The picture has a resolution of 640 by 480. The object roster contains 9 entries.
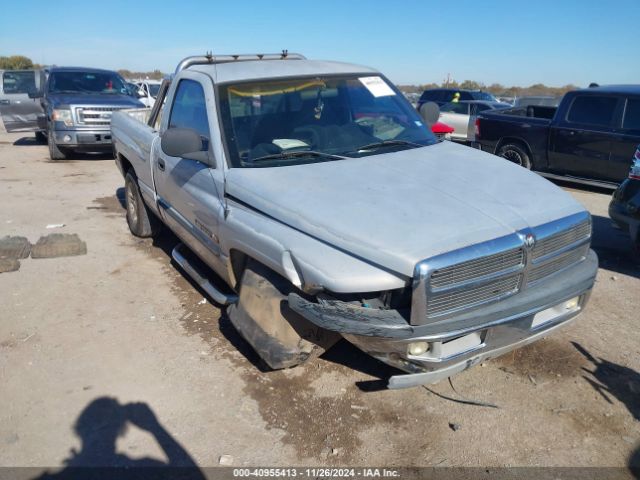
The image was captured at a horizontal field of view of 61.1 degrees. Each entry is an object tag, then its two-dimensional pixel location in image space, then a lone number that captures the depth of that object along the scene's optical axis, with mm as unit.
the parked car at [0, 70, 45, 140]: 12539
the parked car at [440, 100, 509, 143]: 15992
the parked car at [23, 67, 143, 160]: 10992
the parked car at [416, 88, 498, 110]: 18391
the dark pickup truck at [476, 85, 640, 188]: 8242
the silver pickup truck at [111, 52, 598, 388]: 2725
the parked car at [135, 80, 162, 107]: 13161
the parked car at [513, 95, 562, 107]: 16047
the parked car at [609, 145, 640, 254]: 4977
